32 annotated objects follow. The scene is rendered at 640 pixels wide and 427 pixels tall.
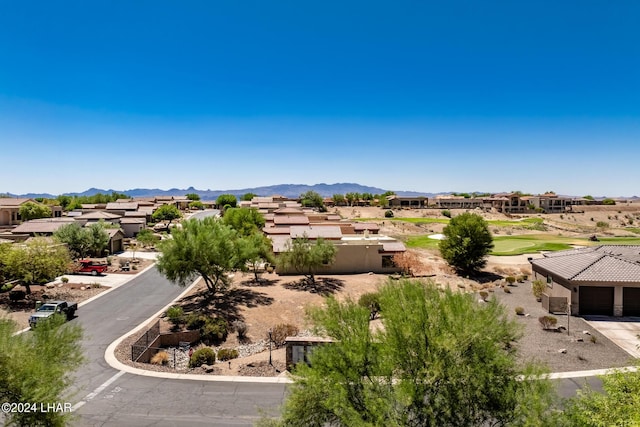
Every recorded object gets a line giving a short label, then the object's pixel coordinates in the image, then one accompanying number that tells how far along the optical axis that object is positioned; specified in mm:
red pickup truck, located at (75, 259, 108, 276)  44656
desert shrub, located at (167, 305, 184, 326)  29359
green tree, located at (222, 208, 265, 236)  57297
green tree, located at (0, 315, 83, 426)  10523
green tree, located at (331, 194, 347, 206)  172875
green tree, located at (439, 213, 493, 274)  48656
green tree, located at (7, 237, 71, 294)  32156
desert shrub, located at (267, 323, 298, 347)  26188
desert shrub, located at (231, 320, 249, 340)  27859
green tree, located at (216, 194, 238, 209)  137850
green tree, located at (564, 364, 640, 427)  9531
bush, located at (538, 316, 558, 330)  26594
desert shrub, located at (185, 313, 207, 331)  28188
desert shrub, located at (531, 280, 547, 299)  34656
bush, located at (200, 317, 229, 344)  27045
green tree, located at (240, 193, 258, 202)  166450
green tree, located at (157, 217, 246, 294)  33031
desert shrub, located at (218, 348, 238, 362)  23734
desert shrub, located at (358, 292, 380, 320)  30391
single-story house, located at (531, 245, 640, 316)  29359
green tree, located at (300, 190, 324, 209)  138250
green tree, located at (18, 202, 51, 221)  83125
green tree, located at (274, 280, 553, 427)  10484
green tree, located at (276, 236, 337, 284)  41969
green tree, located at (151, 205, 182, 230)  94875
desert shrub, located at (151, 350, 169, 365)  23297
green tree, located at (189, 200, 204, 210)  156750
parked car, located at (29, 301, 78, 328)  27203
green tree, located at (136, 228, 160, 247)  66250
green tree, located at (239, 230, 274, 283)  37344
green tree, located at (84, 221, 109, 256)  51062
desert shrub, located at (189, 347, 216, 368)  22578
